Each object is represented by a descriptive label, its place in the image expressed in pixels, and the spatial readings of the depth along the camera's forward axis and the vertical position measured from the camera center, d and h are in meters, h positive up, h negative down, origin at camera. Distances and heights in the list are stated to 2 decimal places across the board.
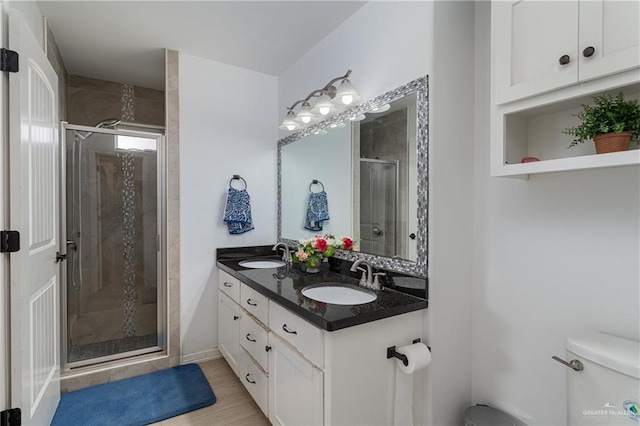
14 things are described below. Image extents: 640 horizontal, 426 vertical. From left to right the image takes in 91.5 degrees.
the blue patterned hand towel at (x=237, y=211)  2.61 -0.01
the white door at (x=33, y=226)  1.29 -0.07
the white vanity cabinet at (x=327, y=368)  1.25 -0.70
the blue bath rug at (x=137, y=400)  1.85 -1.23
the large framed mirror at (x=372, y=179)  1.57 +0.19
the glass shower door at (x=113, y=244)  2.40 -0.28
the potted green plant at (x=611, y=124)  1.02 +0.28
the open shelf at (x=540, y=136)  1.12 +0.32
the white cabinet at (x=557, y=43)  0.97 +0.59
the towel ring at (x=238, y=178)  2.70 +0.27
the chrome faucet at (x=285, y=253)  2.50 -0.35
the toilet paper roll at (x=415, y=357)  1.34 -0.64
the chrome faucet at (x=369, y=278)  1.68 -0.38
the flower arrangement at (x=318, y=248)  2.01 -0.25
